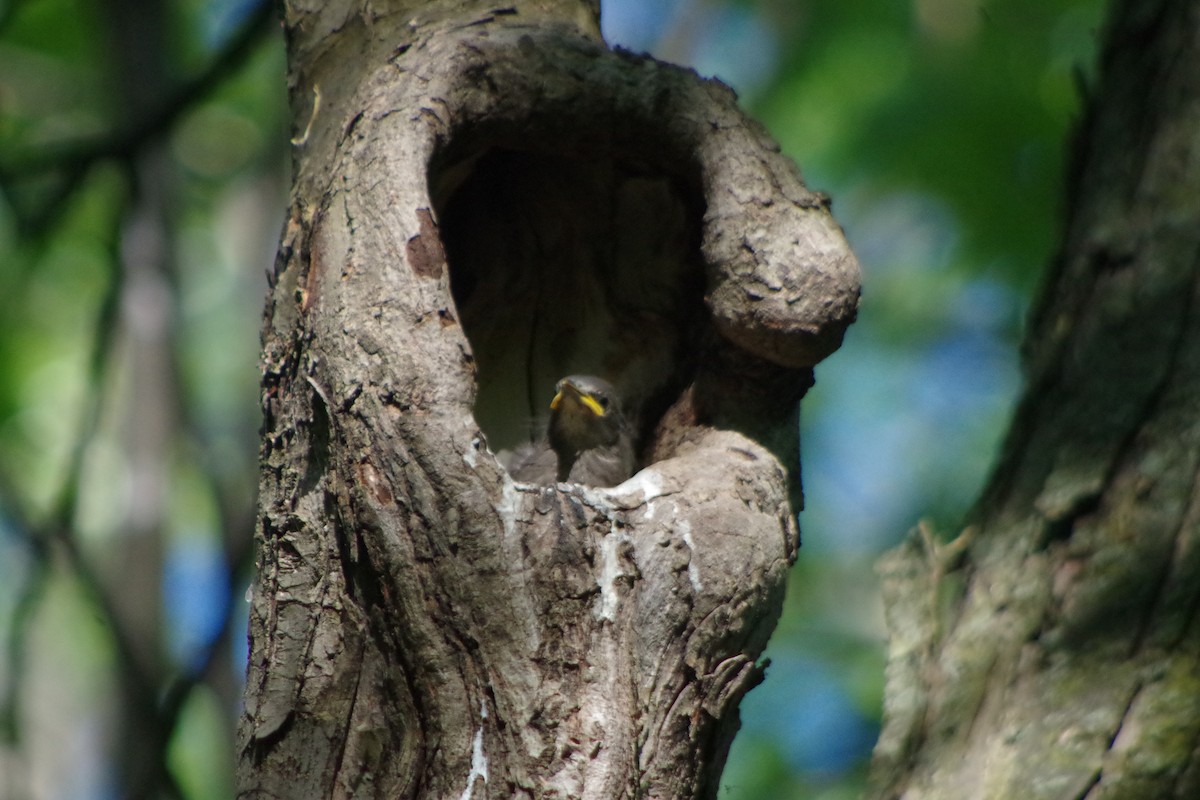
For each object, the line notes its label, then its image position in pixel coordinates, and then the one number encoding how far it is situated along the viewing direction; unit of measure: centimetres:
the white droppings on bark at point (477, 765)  464
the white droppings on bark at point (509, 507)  493
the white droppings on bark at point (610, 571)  495
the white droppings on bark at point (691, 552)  515
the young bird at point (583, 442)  759
